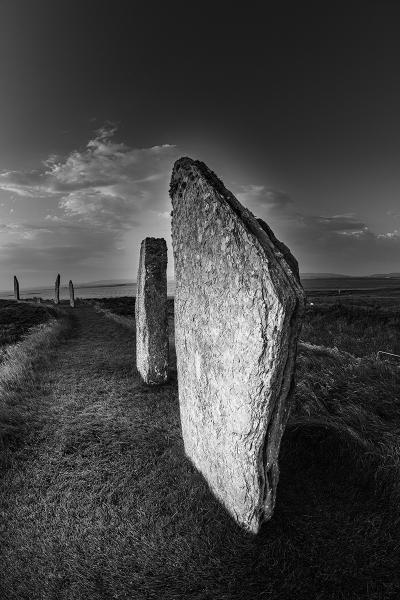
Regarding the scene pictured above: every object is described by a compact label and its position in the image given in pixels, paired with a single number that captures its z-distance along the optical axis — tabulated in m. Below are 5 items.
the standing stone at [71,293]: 34.47
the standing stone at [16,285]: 44.66
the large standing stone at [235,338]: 2.59
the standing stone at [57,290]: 37.81
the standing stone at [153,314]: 7.34
